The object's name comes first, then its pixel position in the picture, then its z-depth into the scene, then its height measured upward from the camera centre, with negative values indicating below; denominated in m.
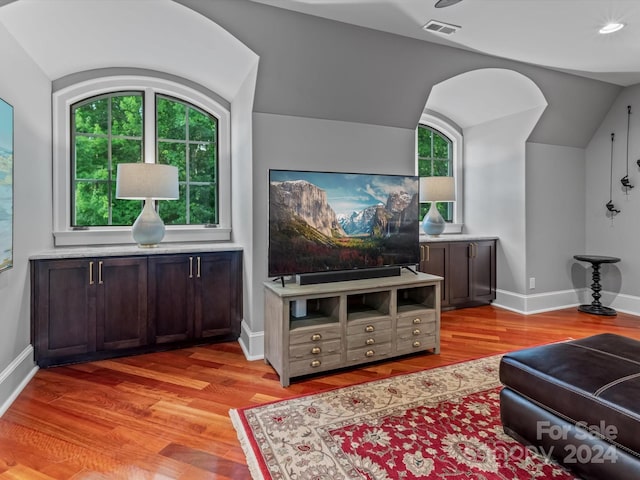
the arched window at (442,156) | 4.81 +1.00
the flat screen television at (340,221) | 2.71 +0.08
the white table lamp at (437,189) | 4.16 +0.48
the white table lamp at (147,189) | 2.99 +0.35
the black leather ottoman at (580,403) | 1.39 -0.72
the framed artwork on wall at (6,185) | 2.17 +0.29
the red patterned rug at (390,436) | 1.64 -1.05
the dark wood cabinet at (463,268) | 4.18 -0.43
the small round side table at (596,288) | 4.17 -0.68
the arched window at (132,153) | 3.29 +0.76
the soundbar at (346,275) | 2.79 -0.34
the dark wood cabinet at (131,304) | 2.78 -0.58
